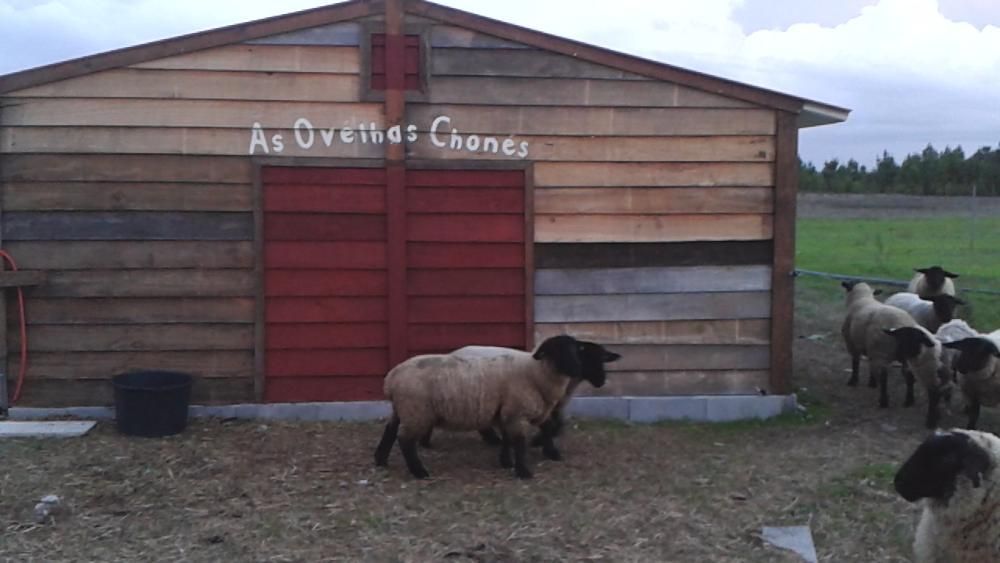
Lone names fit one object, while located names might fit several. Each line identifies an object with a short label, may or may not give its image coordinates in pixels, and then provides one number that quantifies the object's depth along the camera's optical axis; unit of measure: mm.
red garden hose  8742
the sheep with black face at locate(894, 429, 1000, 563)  4746
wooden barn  8828
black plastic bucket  8367
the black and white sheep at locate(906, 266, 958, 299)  12992
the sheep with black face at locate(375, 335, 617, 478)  7441
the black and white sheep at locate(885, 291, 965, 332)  11469
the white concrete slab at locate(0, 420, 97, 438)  8359
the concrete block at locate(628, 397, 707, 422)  9406
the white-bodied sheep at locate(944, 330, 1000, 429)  8914
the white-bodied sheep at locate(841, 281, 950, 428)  9406
